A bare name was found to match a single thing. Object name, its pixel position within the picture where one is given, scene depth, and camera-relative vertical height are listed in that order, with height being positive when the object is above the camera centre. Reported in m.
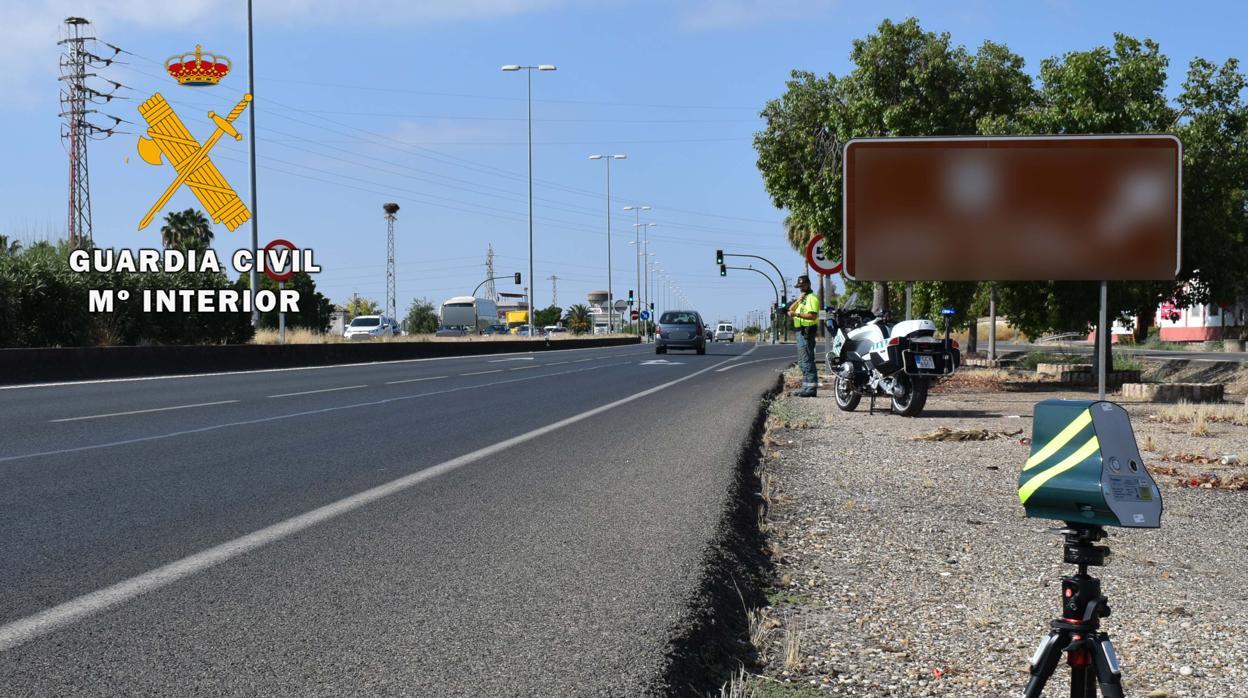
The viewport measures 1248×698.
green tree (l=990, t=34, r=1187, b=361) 17.52 +3.07
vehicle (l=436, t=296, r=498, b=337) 87.91 +0.00
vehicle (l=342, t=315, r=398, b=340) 60.28 -0.59
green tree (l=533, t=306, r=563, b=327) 181.50 -0.43
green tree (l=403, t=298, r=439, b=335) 97.69 -0.39
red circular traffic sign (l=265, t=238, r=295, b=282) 37.03 +2.22
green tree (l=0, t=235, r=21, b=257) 24.07 +1.45
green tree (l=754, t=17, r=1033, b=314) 20.23 +3.91
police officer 16.20 -0.26
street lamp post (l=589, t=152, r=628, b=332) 81.19 +4.25
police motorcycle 13.30 -0.59
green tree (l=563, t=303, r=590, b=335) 167.24 -0.79
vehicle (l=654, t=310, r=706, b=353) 42.44 -0.80
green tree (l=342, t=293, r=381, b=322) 166.44 +1.17
